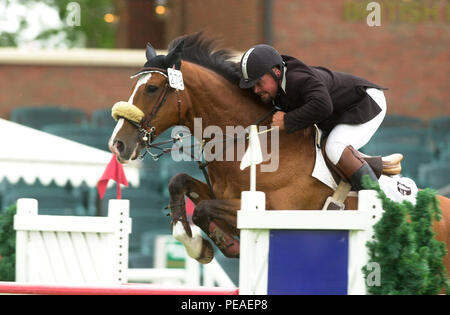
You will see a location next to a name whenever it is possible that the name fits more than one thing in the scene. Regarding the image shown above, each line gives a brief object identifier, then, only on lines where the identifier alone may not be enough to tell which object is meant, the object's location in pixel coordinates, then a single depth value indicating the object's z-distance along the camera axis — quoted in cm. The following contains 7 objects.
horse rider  933
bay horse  943
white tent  1695
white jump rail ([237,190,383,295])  786
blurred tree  3937
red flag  1112
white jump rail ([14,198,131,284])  1017
